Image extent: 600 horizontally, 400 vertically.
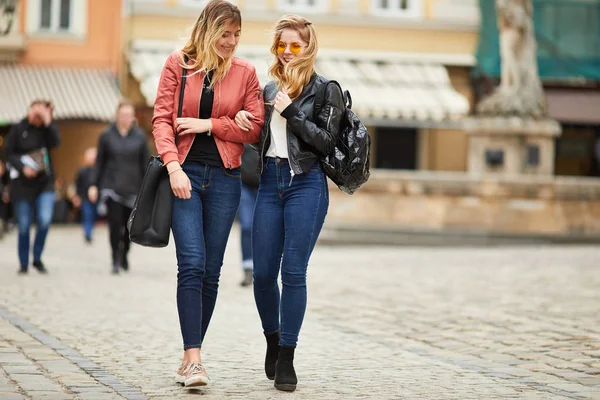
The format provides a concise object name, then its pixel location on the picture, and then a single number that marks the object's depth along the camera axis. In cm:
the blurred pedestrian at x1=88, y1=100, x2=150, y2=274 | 1370
